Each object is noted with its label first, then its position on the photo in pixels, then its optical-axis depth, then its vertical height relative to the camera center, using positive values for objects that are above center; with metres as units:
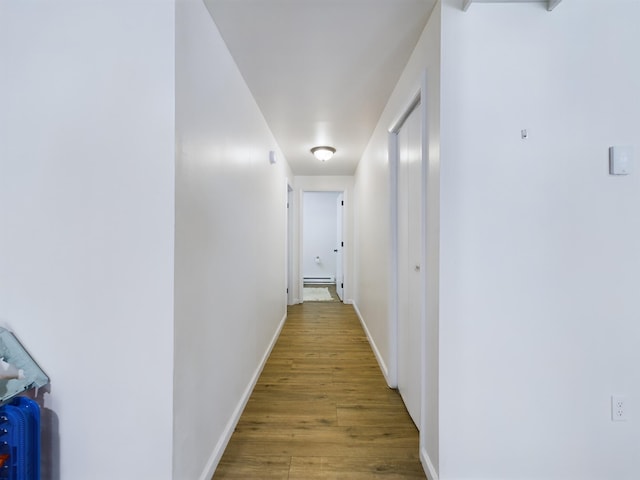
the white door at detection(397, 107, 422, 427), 1.70 -0.13
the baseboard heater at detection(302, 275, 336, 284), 7.44 -0.96
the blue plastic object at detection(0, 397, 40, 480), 0.96 -0.70
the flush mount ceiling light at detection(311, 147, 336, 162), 3.43 +1.16
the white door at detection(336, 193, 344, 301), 5.34 -0.08
